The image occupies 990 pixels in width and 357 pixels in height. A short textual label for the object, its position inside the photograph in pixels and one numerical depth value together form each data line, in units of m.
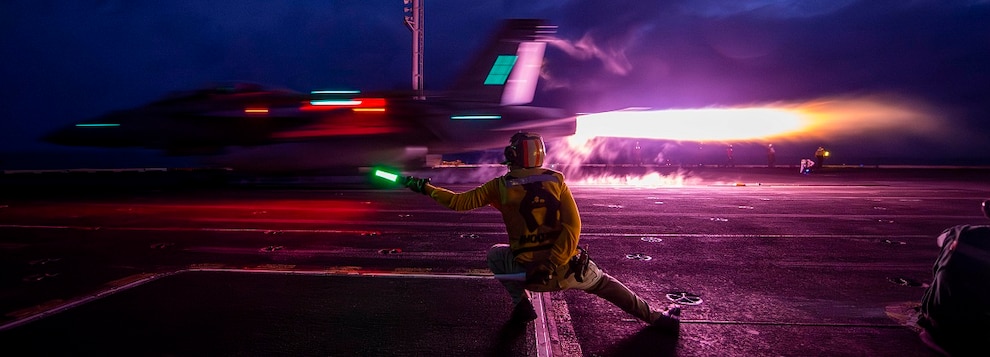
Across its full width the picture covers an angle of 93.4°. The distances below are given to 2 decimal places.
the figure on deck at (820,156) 27.68
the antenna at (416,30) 22.42
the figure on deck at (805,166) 25.81
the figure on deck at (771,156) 31.34
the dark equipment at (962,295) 2.95
